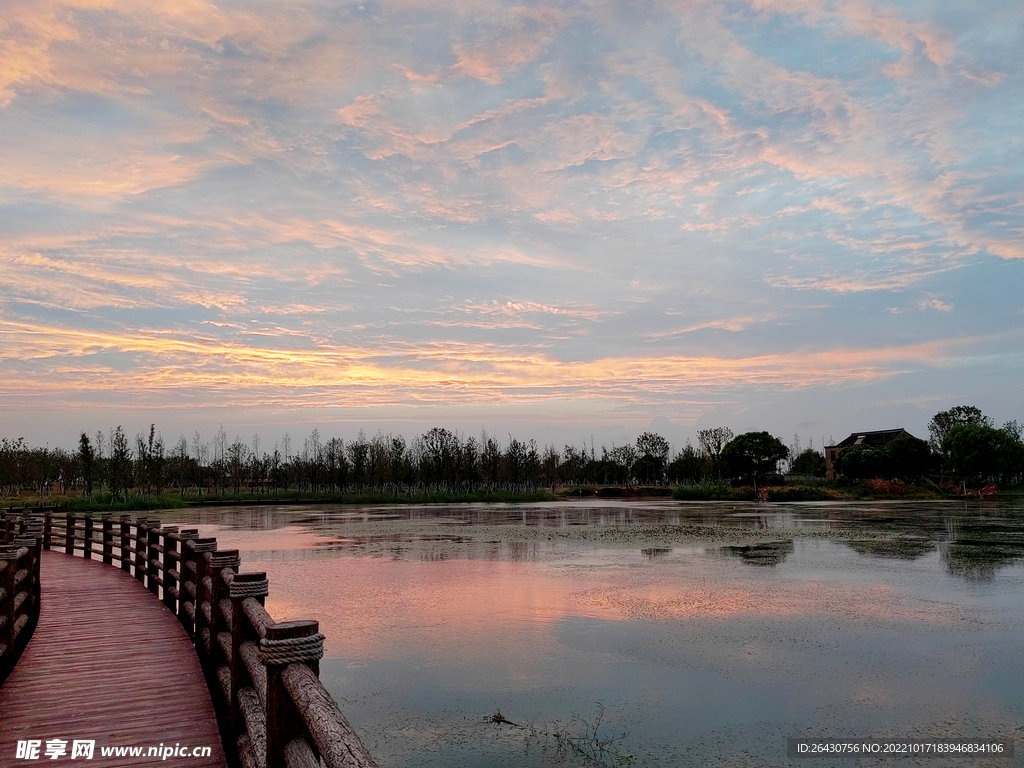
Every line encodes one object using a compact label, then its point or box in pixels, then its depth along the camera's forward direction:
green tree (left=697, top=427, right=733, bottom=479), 79.00
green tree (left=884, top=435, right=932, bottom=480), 59.66
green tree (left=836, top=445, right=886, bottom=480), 59.84
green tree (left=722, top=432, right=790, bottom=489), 64.67
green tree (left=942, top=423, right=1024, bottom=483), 55.44
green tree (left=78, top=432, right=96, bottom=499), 40.19
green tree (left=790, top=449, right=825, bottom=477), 88.75
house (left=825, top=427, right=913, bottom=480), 78.69
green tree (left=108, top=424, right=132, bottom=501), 42.44
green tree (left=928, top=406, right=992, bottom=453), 78.06
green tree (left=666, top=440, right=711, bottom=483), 74.46
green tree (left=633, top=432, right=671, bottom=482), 78.88
